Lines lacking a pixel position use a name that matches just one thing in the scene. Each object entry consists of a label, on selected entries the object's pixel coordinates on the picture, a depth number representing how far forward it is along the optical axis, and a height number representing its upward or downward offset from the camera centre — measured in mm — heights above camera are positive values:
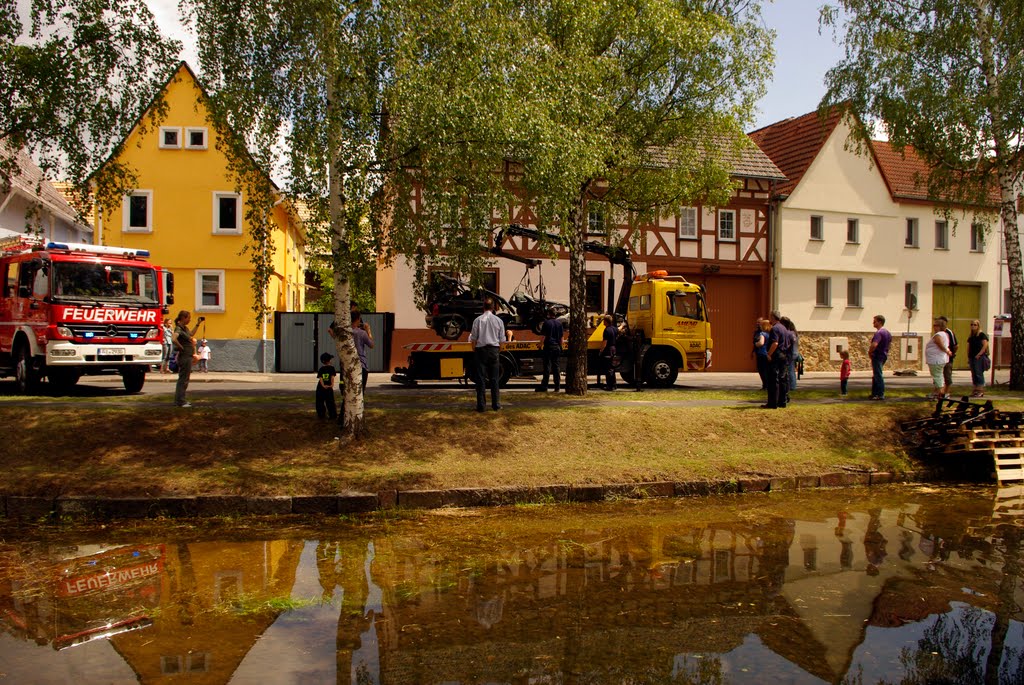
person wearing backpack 17623 -490
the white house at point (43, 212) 28375 +4708
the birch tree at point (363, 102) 10930 +3174
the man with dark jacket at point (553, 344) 17906 -71
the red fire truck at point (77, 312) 15945 +483
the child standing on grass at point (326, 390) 12719 -787
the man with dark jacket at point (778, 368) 15391 -471
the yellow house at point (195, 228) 29312 +3906
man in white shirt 13719 -98
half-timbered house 31125 +3170
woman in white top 17234 -214
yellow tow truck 20281 +195
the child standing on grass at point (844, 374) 18728 -708
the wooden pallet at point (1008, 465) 12789 -1882
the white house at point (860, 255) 33344 +3714
